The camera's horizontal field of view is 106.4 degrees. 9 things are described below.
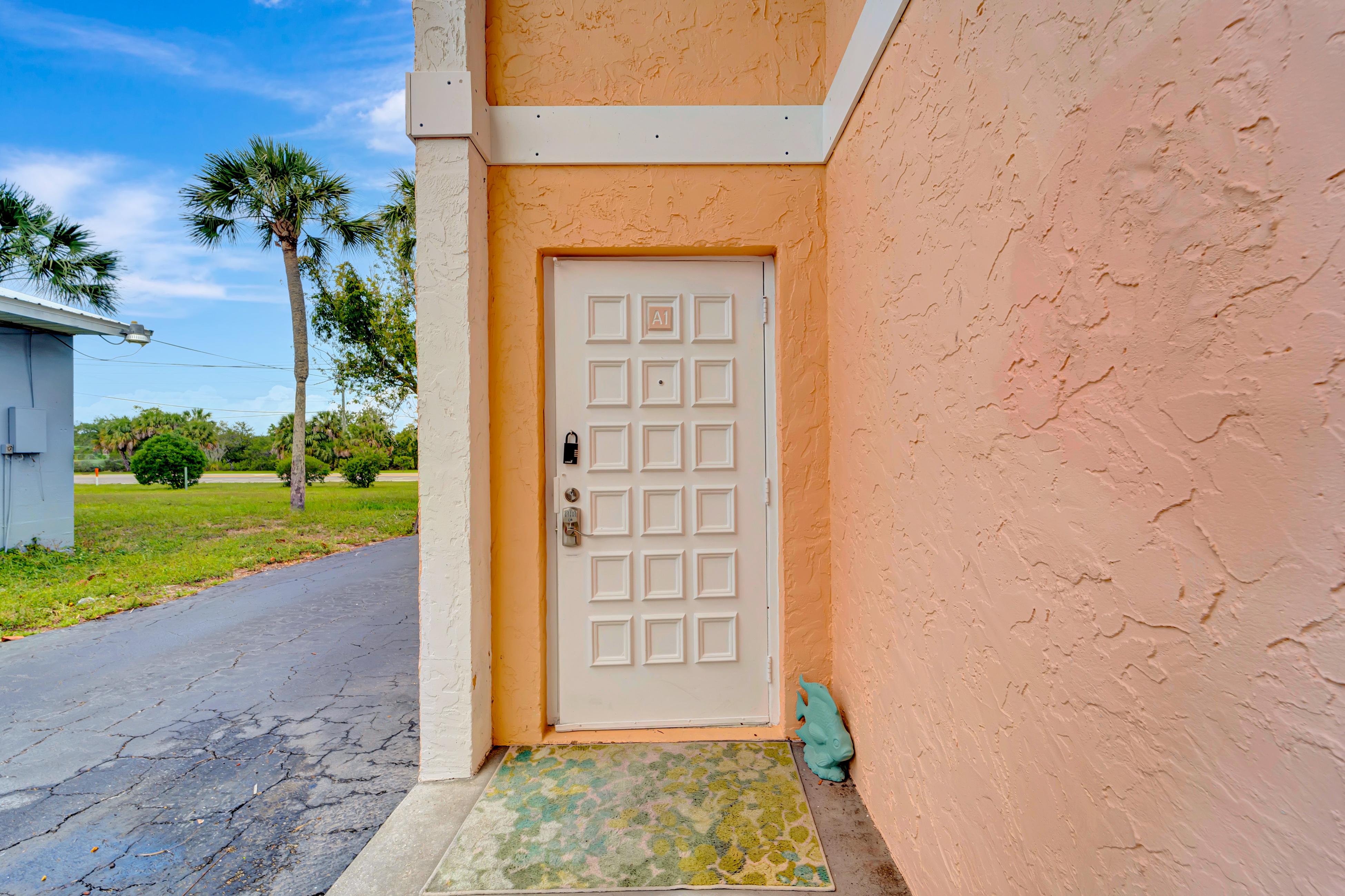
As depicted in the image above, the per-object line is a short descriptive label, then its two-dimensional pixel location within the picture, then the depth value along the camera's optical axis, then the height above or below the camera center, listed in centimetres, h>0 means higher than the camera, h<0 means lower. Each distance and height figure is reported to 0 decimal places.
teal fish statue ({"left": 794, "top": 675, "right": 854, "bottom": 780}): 208 -122
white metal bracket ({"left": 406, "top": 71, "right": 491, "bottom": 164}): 215 +149
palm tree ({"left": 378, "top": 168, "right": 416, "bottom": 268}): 767 +374
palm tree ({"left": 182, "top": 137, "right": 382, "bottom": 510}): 907 +463
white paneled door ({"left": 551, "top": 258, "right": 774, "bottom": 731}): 247 -21
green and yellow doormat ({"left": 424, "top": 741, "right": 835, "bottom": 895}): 166 -139
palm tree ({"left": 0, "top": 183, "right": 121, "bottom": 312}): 731 +308
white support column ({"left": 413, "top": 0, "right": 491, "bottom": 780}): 215 +11
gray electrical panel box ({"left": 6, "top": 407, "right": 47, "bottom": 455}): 613 +29
